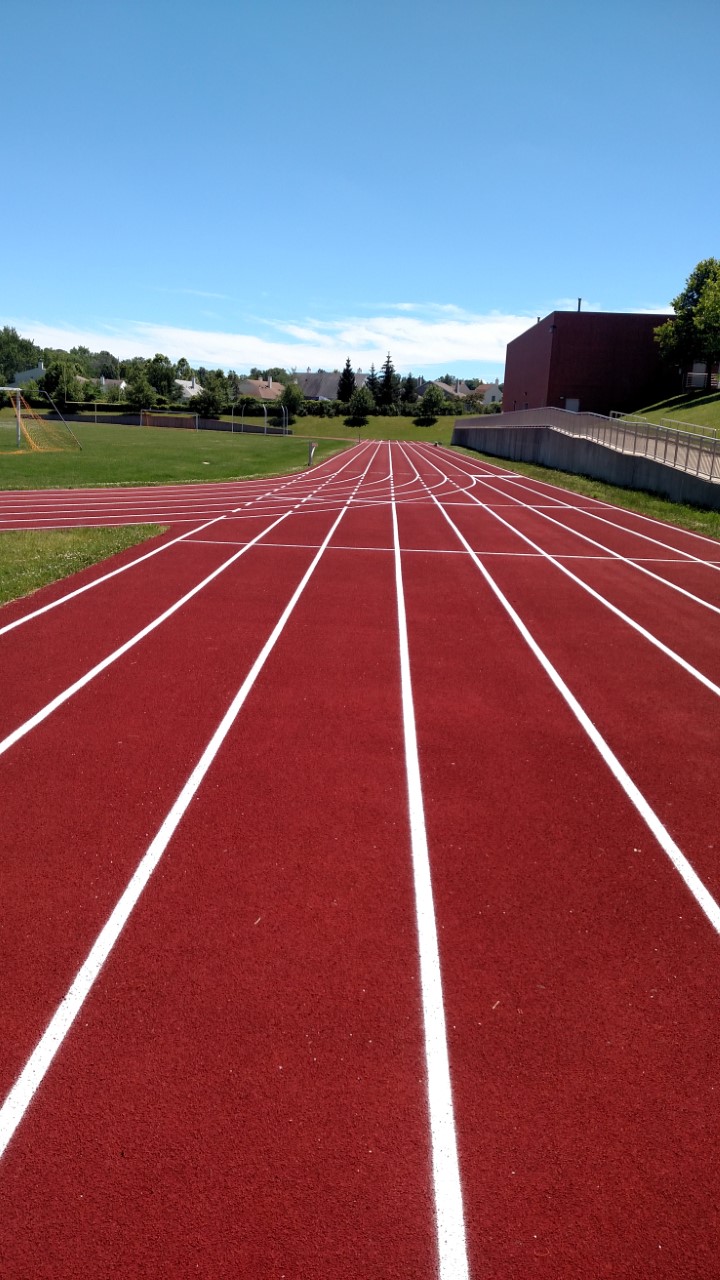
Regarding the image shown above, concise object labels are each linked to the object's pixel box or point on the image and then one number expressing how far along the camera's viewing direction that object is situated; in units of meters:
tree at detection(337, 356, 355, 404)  114.56
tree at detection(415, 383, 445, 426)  97.06
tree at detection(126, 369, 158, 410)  97.06
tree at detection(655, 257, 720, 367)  45.82
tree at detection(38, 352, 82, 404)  95.75
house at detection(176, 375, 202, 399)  126.94
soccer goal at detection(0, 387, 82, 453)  37.88
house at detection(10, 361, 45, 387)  122.06
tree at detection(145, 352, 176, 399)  119.19
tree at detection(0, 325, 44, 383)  160.75
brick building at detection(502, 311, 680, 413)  54.19
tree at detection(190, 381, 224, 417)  91.69
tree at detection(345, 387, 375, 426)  101.19
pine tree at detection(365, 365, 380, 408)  112.77
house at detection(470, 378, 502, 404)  139.50
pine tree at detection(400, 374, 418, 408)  115.50
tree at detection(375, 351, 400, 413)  109.31
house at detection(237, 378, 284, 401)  133.62
